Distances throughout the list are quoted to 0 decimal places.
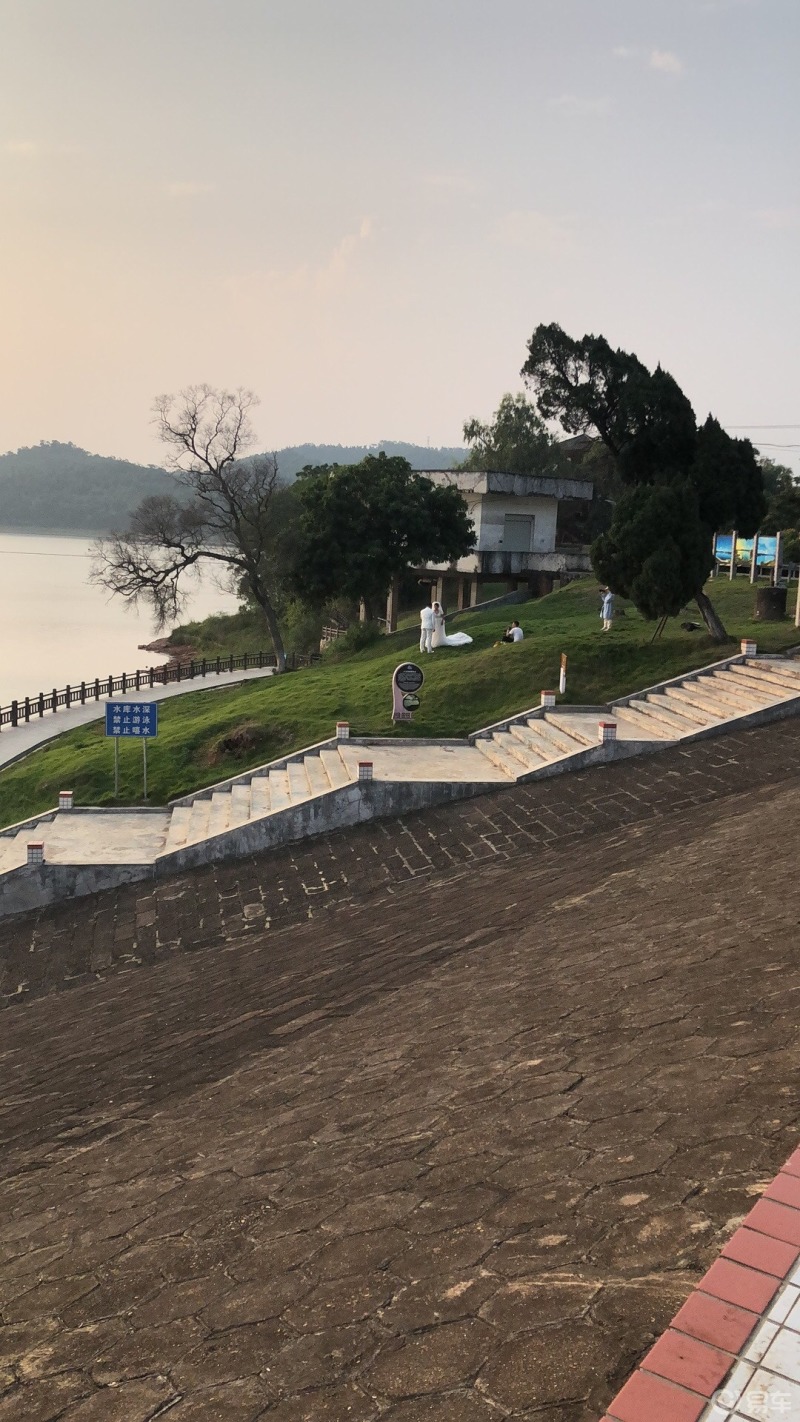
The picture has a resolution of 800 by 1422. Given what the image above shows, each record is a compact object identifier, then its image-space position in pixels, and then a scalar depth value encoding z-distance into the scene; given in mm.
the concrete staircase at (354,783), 14117
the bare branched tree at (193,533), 35562
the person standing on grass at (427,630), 26078
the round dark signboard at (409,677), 18188
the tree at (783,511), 37375
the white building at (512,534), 38625
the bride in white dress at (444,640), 26109
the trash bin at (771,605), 23125
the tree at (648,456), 19844
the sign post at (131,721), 17391
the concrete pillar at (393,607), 38219
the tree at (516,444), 56000
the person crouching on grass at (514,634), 24250
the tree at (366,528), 33688
